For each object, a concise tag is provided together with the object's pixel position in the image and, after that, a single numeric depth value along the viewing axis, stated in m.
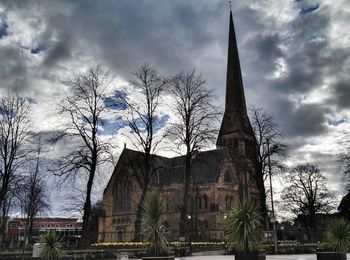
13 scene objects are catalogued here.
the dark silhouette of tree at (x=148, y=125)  36.88
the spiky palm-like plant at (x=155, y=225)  12.82
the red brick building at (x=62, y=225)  94.82
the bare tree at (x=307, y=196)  69.31
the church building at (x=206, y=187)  62.34
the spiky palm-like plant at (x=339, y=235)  17.58
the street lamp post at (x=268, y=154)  34.46
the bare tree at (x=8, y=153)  31.03
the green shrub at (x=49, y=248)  14.65
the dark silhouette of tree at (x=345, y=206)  64.50
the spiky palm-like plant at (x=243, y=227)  13.93
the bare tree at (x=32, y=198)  34.75
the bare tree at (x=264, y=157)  39.09
